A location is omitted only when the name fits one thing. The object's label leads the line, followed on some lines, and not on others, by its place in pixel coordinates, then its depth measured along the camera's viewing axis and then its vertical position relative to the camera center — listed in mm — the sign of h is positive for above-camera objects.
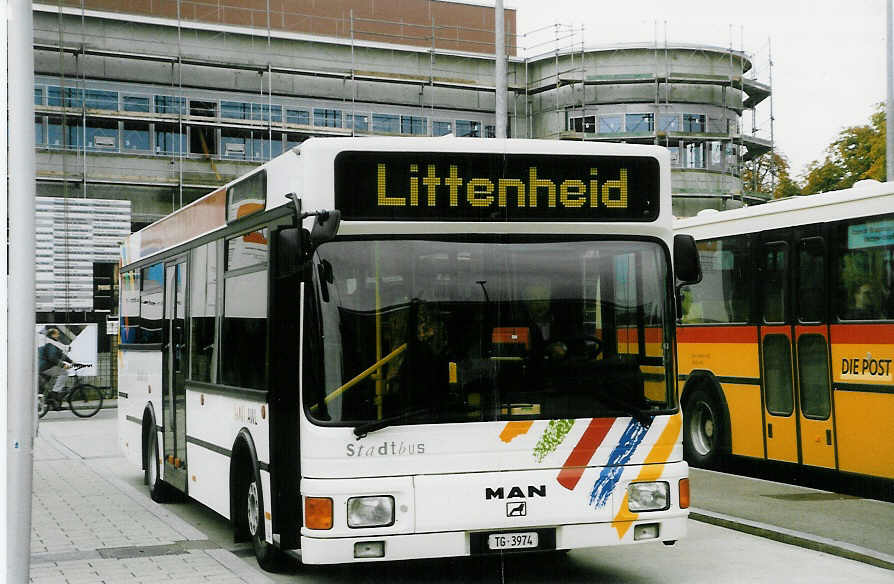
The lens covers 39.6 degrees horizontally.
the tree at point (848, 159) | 44219 +5870
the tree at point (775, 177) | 50388 +5900
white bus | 7145 -157
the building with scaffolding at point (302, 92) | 36000 +7441
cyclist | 26984 -720
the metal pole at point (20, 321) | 6309 +52
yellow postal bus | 11484 -159
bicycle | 26734 -1449
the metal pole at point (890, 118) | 18738 +3137
